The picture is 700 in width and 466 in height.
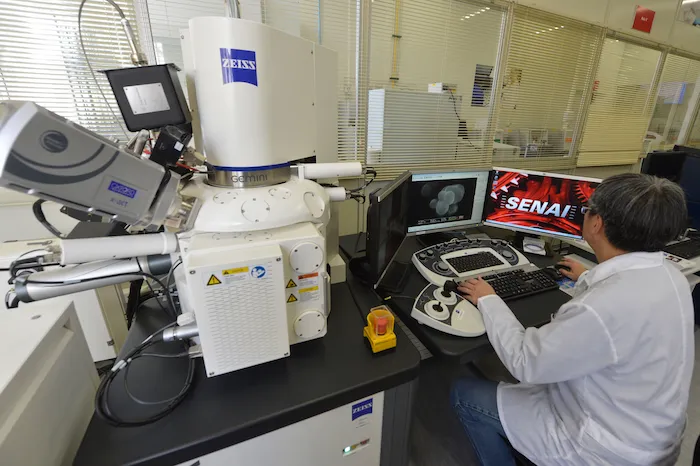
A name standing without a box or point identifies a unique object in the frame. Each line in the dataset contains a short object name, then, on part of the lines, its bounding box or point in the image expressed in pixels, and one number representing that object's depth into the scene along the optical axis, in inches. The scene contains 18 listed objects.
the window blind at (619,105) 102.2
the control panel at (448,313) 38.2
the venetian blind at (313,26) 52.2
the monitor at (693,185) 80.0
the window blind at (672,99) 120.3
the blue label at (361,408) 31.2
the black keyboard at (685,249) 64.6
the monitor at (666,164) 82.7
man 29.0
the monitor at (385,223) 40.3
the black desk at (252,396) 24.3
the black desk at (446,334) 37.1
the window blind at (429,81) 68.7
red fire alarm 99.5
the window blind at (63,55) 44.9
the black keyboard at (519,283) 47.1
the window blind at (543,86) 83.4
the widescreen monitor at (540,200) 59.8
